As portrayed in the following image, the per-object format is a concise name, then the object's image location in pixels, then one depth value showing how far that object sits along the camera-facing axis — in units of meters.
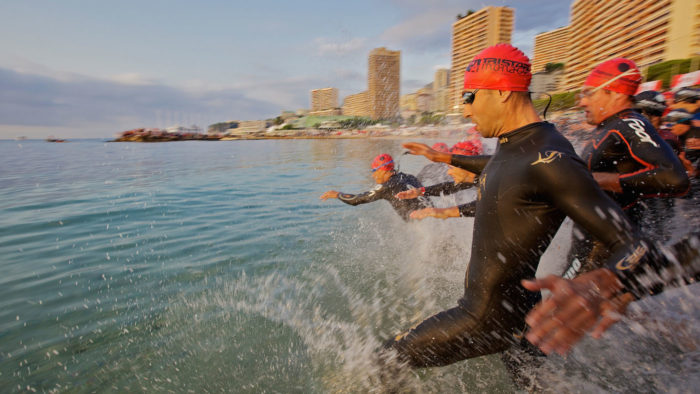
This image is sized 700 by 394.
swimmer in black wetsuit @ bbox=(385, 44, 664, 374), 1.66
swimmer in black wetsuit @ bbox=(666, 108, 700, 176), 4.22
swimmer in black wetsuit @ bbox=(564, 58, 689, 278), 2.61
